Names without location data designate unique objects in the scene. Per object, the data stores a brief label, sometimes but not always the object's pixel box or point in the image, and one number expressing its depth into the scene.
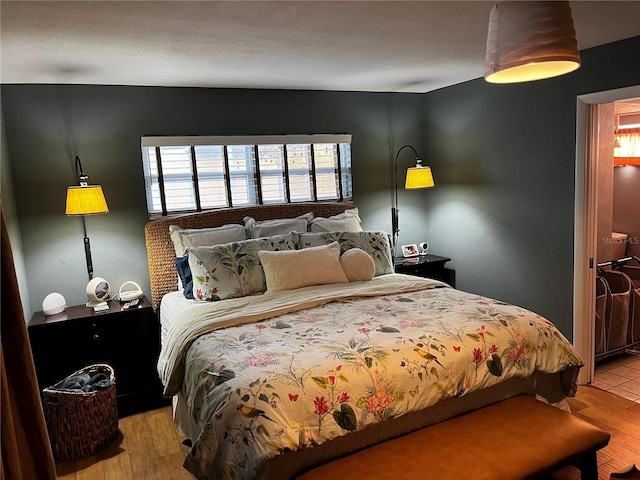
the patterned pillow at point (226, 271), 3.13
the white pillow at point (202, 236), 3.50
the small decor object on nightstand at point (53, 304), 3.18
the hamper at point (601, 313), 3.63
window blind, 3.73
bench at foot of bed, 1.77
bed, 1.81
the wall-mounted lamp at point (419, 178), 4.15
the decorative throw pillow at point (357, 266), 3.33
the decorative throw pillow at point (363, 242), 3.51
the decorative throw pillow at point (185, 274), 3.31
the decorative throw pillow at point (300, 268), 3.13
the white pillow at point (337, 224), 3.84
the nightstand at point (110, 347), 3.07
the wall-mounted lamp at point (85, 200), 3.11
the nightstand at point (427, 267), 4.21
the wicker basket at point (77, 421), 2.70
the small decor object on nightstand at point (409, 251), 4.45
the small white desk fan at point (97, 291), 3.32
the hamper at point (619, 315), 3.73
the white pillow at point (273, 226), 3.67
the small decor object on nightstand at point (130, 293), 3.43
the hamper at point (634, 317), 3.87
